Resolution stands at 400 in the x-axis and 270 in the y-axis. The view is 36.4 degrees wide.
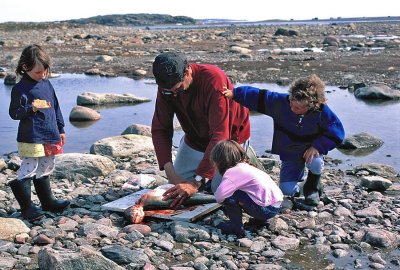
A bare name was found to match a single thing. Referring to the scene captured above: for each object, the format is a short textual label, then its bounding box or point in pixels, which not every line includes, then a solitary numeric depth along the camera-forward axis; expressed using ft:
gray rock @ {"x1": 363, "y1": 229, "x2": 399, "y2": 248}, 17.16
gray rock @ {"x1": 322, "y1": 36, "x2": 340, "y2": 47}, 115.49
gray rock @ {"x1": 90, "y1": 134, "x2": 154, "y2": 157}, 28.91
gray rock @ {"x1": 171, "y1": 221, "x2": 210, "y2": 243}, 17.29
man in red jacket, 18.74
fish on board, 18.61
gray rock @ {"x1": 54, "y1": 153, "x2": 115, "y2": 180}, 24.29
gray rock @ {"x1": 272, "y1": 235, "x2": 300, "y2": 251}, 16.99
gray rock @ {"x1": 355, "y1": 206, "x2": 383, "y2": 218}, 19.54
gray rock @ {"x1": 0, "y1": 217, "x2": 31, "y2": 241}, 17.06
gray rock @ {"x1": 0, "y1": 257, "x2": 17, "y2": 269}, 15.06
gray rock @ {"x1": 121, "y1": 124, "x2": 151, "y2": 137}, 33.53
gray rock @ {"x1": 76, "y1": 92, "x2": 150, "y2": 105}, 46.44
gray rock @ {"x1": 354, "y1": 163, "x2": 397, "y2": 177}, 25.93
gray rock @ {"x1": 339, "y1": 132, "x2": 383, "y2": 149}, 31.32
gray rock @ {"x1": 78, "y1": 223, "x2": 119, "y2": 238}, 17.35
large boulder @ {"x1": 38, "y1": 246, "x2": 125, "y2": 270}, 14.25
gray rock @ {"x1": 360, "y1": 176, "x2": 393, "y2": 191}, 23.15
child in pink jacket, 17.57
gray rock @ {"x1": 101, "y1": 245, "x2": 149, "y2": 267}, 15.48
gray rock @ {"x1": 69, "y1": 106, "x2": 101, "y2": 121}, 40.11
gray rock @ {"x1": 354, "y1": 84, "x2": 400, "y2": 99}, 46.62
